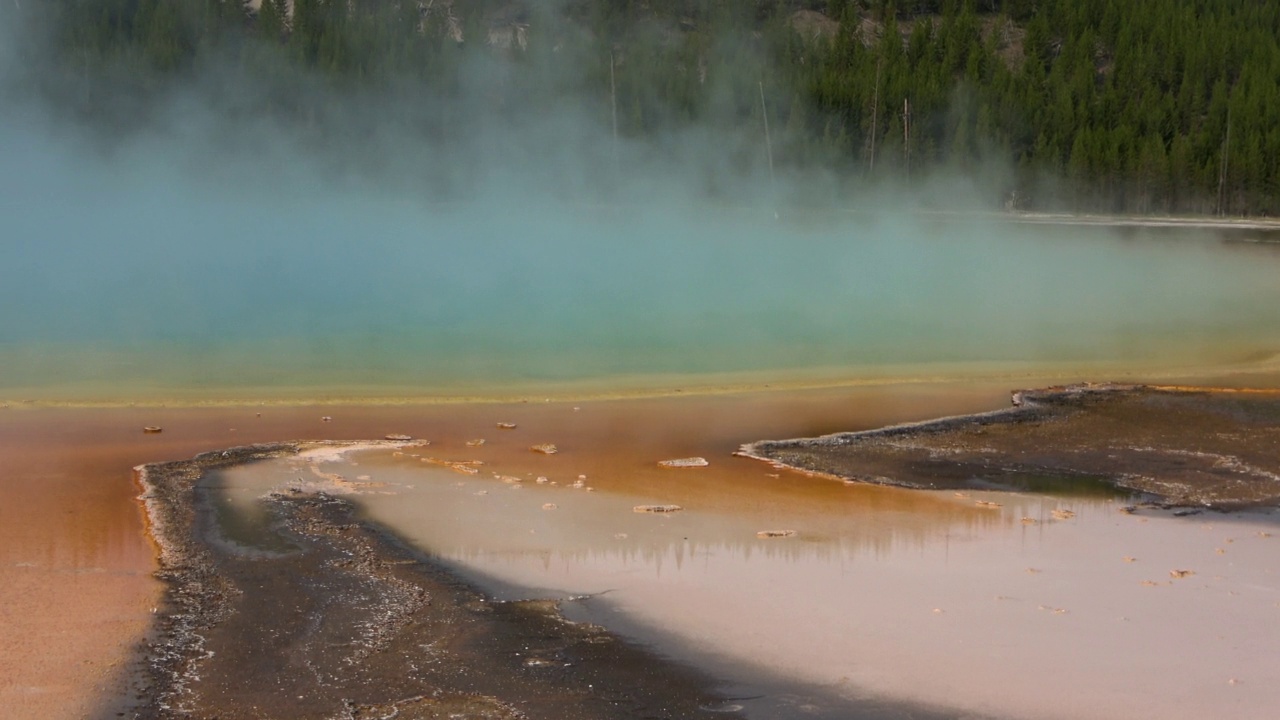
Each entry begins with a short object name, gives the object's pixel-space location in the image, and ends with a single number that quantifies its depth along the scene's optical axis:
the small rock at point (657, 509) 6.56
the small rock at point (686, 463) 7.67
